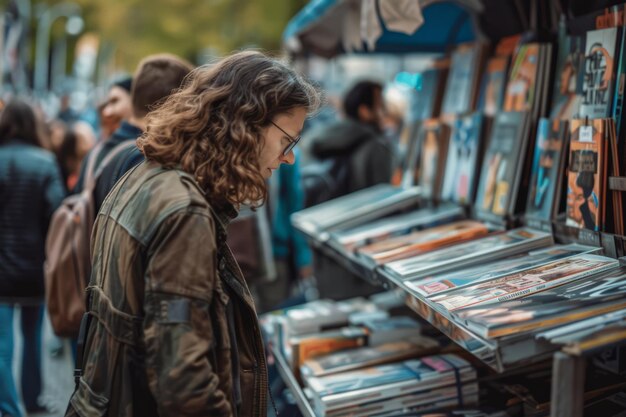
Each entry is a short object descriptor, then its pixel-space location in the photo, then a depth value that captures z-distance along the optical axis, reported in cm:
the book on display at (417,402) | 253
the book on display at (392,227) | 318
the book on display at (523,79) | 280
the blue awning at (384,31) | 391
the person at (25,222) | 452
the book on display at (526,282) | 196
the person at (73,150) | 592
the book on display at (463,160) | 320
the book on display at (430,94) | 396
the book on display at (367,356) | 289
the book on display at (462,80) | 347
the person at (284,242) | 447
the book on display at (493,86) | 314
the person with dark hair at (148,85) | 321
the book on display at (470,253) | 240
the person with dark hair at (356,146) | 518
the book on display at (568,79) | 251
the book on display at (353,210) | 360
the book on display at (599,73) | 228
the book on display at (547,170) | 250
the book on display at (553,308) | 172
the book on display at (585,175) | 223
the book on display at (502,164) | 278
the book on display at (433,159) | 358
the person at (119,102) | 394
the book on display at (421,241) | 274
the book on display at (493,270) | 218
